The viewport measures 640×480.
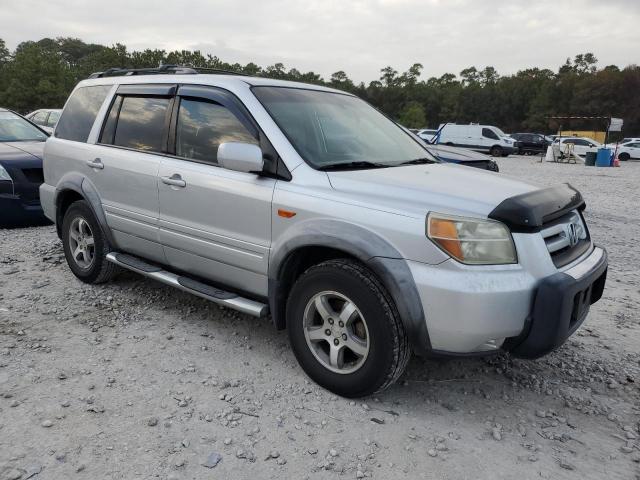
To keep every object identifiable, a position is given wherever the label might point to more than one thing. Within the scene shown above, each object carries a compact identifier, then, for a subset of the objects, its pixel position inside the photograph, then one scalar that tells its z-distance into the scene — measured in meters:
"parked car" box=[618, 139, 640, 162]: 33.03
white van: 31.11
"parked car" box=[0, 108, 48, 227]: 6.82
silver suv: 2.61
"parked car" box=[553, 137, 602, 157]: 30.88
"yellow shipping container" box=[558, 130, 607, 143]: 41.31
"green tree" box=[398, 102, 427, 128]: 69.75
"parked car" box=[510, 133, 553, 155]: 35.09
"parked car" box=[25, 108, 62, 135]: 14.75
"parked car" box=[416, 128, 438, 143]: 35.33
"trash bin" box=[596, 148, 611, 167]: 25.81
